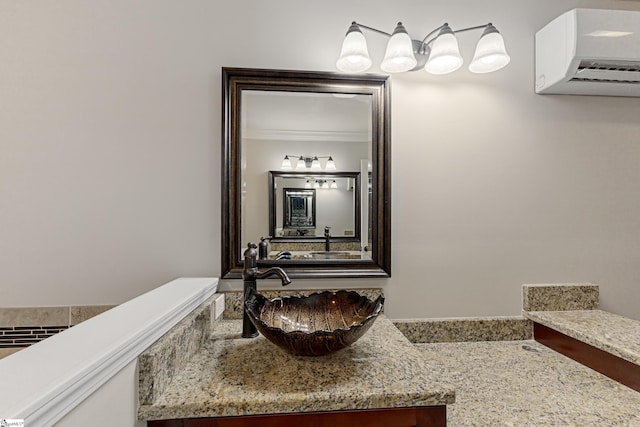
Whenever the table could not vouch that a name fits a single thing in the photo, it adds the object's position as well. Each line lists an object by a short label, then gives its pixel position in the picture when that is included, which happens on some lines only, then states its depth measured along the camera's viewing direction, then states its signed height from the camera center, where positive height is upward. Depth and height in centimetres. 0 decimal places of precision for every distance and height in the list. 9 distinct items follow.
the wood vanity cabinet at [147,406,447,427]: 81 -50
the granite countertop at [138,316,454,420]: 80 -44
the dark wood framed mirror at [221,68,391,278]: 146 +29
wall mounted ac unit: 139 +72
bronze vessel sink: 101 -34
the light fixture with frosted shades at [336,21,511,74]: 137 +69
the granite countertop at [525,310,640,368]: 118 -45
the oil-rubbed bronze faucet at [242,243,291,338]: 119 -21
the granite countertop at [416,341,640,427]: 98 -59
